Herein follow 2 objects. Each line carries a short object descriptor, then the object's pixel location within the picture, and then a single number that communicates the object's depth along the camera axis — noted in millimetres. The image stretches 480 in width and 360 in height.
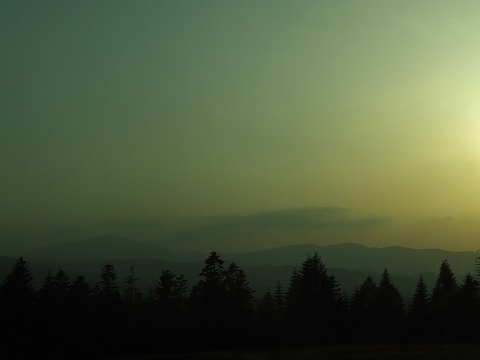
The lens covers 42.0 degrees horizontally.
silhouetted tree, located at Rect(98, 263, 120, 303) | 91531
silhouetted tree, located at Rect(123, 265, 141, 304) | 101362
